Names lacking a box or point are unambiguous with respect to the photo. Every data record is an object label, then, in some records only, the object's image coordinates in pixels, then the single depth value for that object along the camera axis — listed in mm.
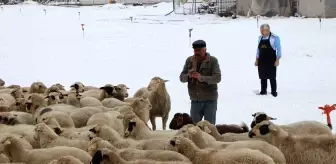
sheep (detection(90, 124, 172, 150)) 7758
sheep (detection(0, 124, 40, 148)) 8539
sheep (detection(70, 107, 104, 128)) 9898
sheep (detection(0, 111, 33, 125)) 9828
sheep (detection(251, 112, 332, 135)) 8422
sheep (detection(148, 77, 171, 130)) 11953
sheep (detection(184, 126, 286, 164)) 6930
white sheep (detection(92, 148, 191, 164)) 6703
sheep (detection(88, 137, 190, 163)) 6977
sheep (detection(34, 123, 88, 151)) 8008
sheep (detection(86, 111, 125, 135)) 9281
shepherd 9864
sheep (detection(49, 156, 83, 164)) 6234
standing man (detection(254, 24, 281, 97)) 14500
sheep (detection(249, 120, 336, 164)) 7227
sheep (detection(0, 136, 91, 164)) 7168
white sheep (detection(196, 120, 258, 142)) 8484
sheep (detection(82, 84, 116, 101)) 12128
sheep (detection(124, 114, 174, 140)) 8703
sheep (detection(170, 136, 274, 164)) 6410
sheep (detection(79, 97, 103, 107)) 11055
